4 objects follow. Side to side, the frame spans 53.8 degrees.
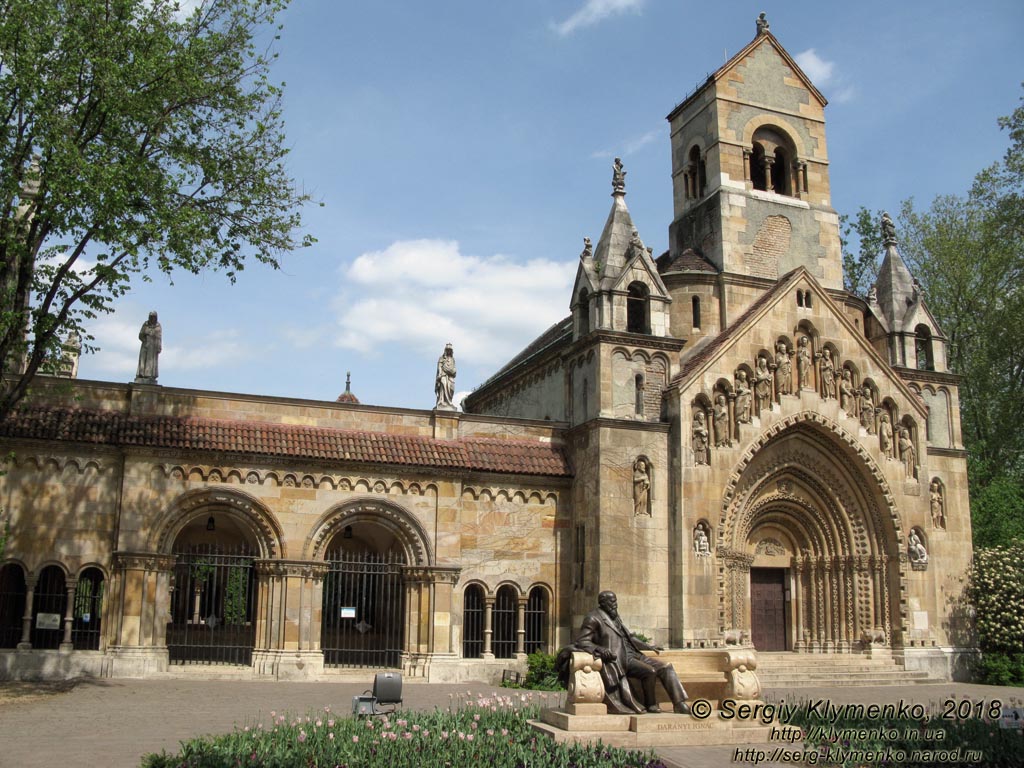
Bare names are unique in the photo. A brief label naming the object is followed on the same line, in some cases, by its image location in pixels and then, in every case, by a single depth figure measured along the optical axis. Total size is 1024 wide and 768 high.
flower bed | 11.66
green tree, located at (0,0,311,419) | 19.92
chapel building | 25.22
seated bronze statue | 15.19
